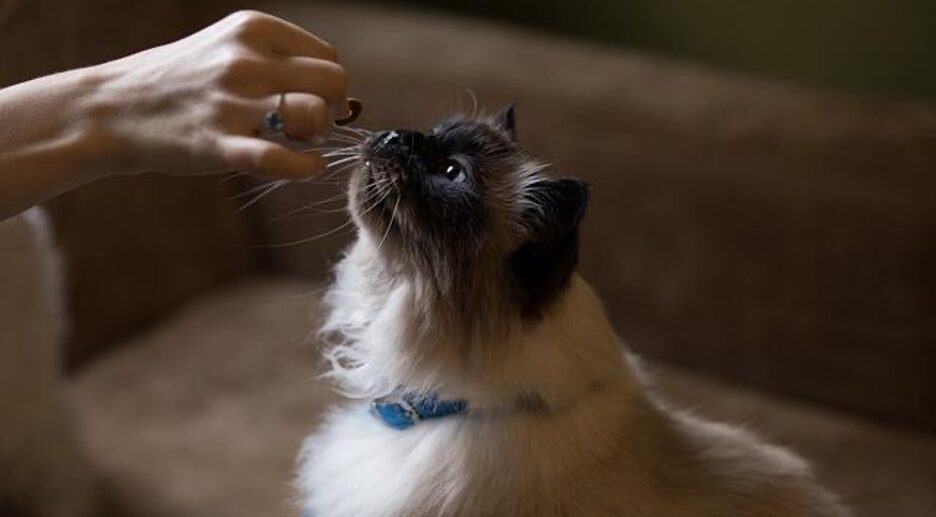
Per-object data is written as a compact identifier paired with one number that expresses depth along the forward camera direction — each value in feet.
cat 3.67
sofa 5.06
